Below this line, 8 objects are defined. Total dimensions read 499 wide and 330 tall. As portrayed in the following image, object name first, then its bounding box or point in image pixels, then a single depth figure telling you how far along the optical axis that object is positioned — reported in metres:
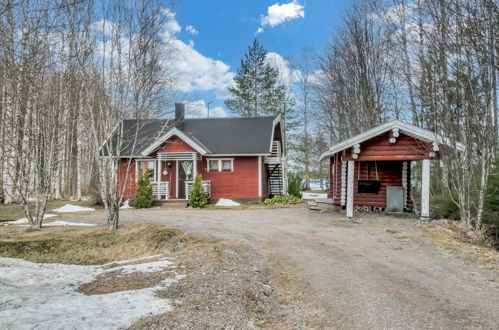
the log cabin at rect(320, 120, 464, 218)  10.80
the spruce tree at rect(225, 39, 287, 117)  30.59
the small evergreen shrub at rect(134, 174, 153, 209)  16.75
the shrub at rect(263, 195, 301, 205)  17.72
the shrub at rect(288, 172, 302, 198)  21.14
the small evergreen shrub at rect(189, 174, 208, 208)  16.53
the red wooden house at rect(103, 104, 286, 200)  17.89
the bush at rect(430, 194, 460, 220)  11.80
